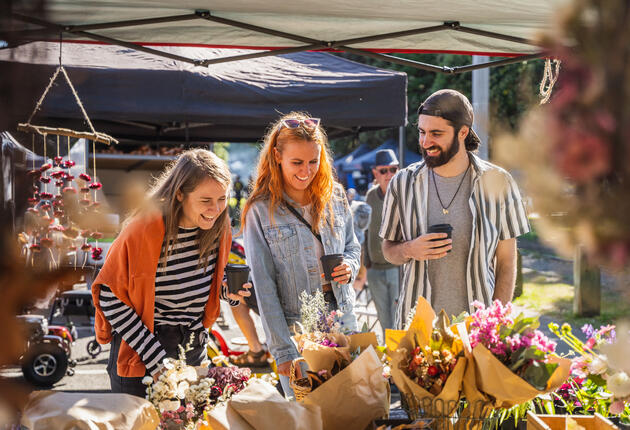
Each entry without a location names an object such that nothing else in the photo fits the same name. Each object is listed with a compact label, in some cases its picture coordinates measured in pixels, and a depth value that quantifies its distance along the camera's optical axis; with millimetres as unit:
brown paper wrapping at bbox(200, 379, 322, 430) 1361
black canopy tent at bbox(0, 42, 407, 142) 4910
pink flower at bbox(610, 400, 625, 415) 1561
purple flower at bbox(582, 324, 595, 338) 1941
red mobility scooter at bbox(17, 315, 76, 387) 5074
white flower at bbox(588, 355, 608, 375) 1761
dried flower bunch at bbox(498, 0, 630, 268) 635
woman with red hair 2676
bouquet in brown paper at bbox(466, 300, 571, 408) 1450
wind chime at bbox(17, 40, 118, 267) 3528
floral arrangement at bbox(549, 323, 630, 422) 1766
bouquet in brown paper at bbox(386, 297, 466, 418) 1514
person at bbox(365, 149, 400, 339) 6223
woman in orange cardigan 2438
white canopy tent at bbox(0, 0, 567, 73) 2617
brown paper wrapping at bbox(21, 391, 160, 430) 1317
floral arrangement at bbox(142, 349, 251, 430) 1717
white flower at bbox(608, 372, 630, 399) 1545
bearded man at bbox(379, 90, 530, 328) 2795
